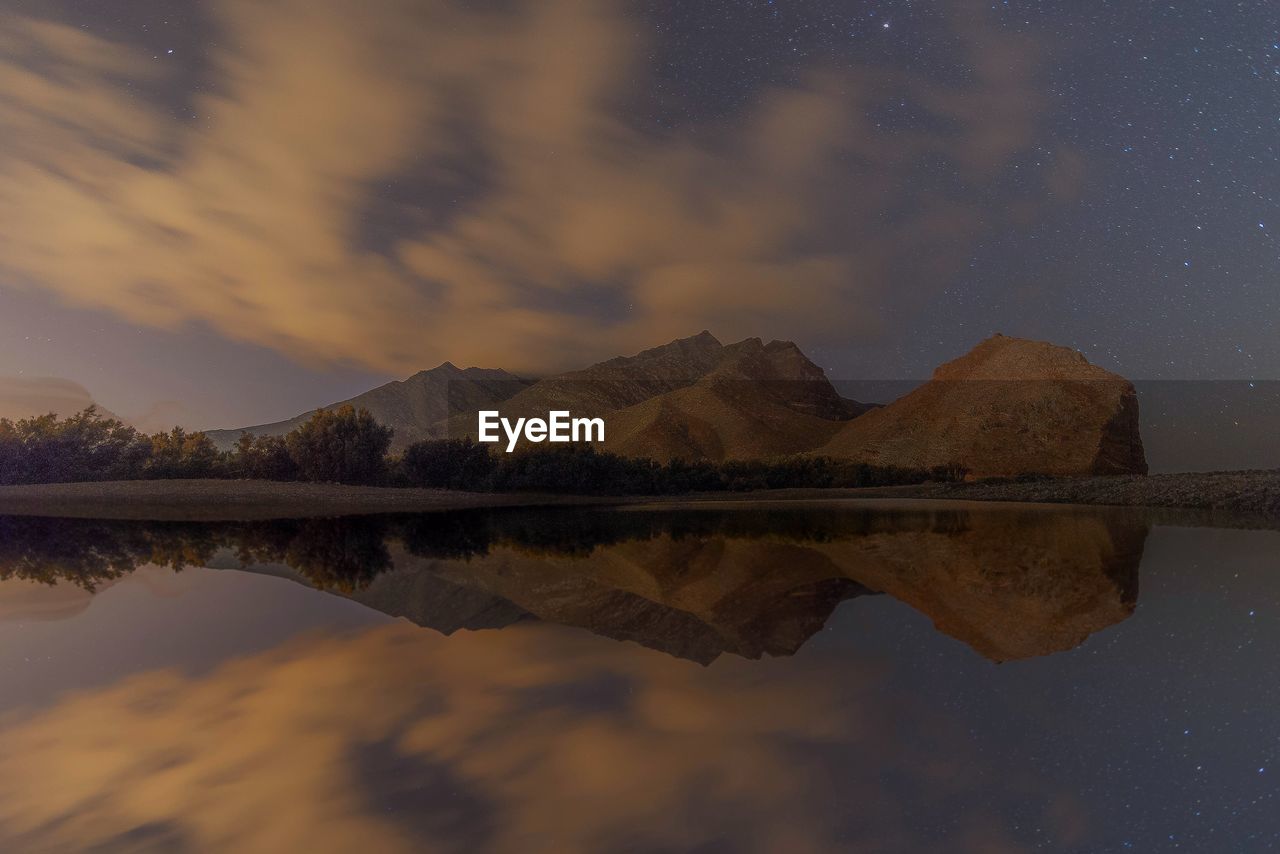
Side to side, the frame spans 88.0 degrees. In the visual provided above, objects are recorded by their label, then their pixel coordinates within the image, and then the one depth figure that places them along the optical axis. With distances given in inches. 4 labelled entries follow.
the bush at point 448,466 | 1988.2
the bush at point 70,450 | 1841.8
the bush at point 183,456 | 1893.5
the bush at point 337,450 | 1894.7
